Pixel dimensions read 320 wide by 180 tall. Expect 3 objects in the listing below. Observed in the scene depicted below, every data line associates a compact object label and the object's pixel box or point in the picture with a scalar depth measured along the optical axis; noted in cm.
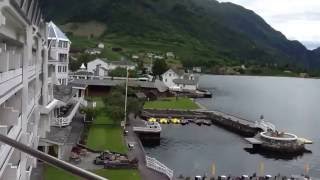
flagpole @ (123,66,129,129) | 3079
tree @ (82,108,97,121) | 3060
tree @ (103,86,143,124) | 3029
